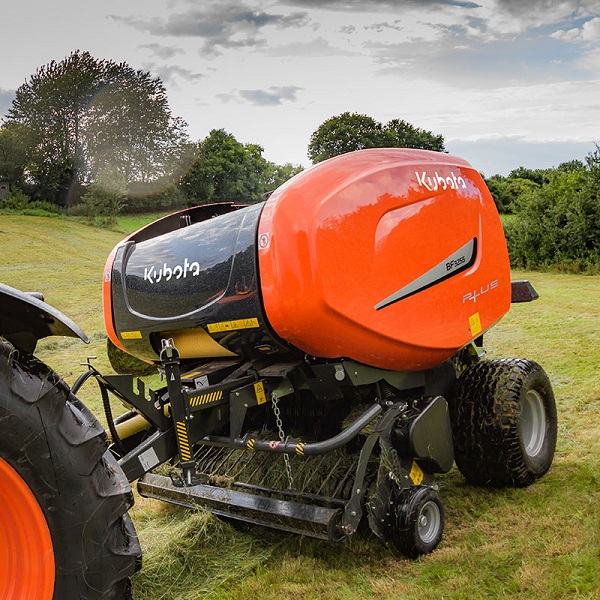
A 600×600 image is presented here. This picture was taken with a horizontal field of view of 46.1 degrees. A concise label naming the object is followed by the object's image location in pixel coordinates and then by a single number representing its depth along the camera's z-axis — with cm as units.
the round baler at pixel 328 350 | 298
